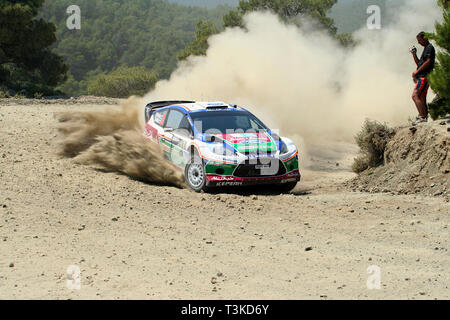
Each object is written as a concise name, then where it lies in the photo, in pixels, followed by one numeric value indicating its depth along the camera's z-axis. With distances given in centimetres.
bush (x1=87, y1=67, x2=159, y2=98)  5894
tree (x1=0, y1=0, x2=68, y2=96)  3138
